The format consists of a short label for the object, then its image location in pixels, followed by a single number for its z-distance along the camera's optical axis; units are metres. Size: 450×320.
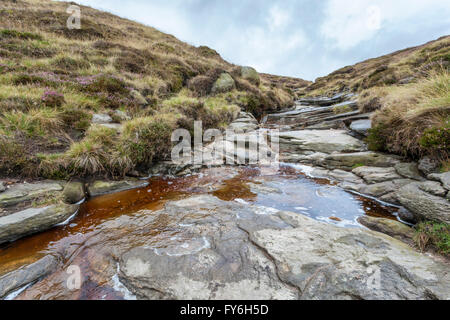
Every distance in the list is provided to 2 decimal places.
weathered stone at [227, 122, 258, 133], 11.01
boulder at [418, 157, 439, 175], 3.99
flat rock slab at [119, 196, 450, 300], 1.98
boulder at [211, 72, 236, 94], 15.16
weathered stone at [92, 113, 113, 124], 6.79
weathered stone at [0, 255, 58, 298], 2.17
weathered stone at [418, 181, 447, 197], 3.08
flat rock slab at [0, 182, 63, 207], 3.52
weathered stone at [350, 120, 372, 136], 7.51
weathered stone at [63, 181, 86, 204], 4.23
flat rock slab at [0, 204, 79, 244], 3.01
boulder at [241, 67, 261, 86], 19.60
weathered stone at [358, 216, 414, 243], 3.08
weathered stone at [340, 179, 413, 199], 4.38
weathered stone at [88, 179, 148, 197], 4.80
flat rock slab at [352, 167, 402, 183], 4.77
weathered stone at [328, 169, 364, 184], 5.34
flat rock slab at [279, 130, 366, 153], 7.20
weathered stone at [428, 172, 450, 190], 3.11
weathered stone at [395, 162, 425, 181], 4.37
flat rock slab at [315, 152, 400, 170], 5.33
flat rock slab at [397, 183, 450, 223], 2.89
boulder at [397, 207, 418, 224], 3.45
